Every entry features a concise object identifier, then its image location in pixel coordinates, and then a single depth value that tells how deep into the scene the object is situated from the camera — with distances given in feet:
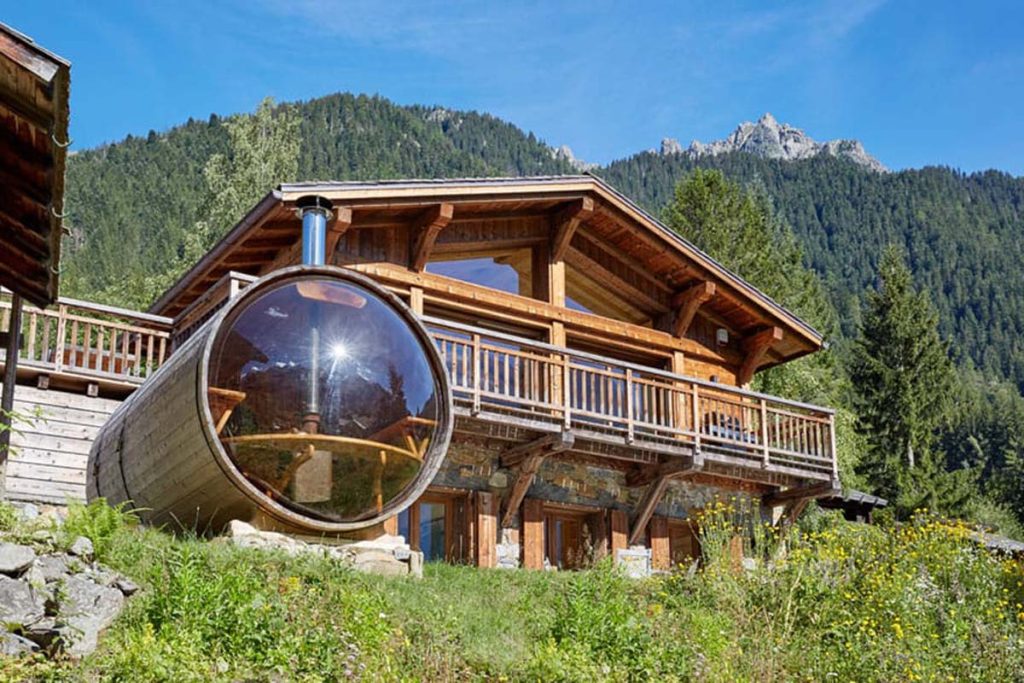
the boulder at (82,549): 29.25
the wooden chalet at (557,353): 50.39
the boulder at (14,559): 25.70
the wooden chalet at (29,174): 23.18
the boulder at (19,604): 24.81
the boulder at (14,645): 24.13
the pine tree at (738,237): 122.01
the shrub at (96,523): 30.32
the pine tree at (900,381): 124.98
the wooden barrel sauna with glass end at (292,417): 33.96
